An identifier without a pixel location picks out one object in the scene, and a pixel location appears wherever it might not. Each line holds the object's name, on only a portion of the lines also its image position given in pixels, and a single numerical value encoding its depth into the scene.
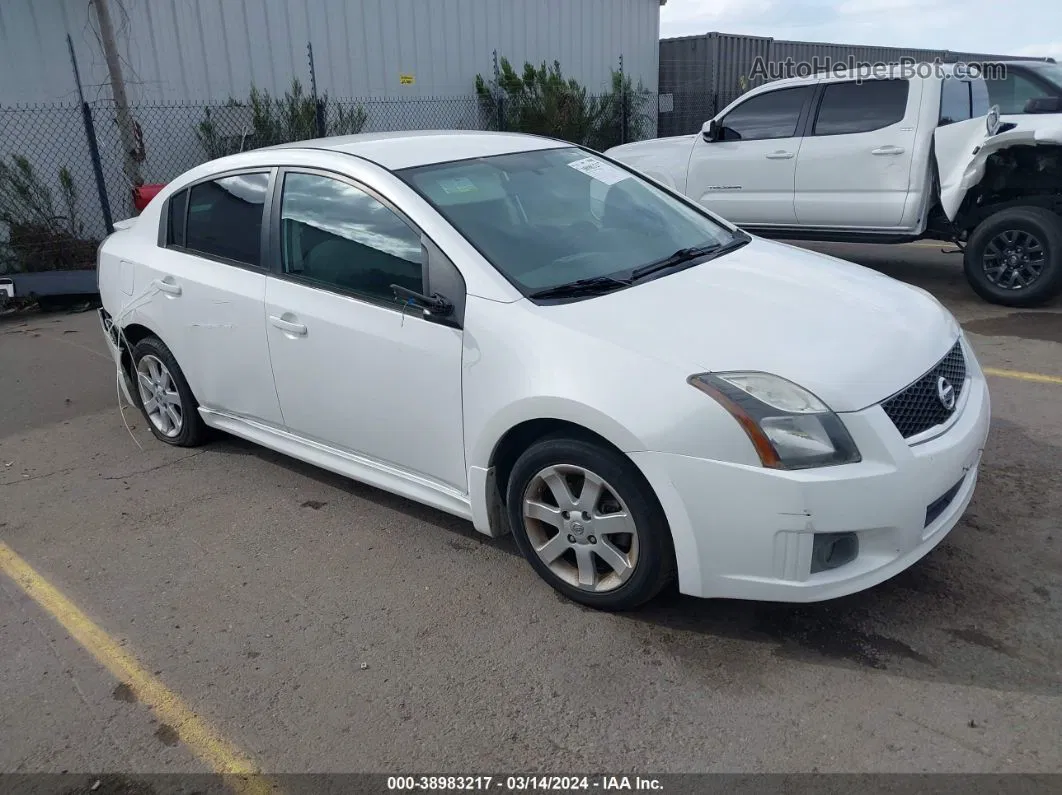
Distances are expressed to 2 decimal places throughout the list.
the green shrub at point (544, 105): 14.52
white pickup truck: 7.05
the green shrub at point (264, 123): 11.62
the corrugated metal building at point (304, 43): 10.22
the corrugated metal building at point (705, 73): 17.55
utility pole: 9.97
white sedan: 2.82
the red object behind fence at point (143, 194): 9.18
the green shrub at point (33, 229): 10.02
